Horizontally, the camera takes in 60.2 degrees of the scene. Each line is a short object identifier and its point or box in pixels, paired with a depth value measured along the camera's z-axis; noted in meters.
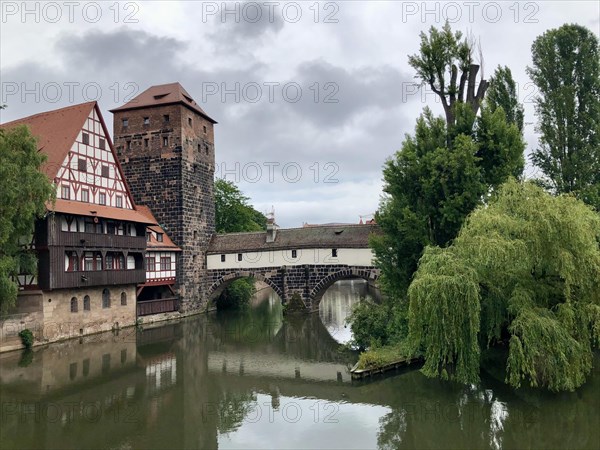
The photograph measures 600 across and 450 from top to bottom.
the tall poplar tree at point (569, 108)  24.34
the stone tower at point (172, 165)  34.97
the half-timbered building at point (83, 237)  23.66
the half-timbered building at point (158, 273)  32.19
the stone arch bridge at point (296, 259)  32.66
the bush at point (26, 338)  22.47
